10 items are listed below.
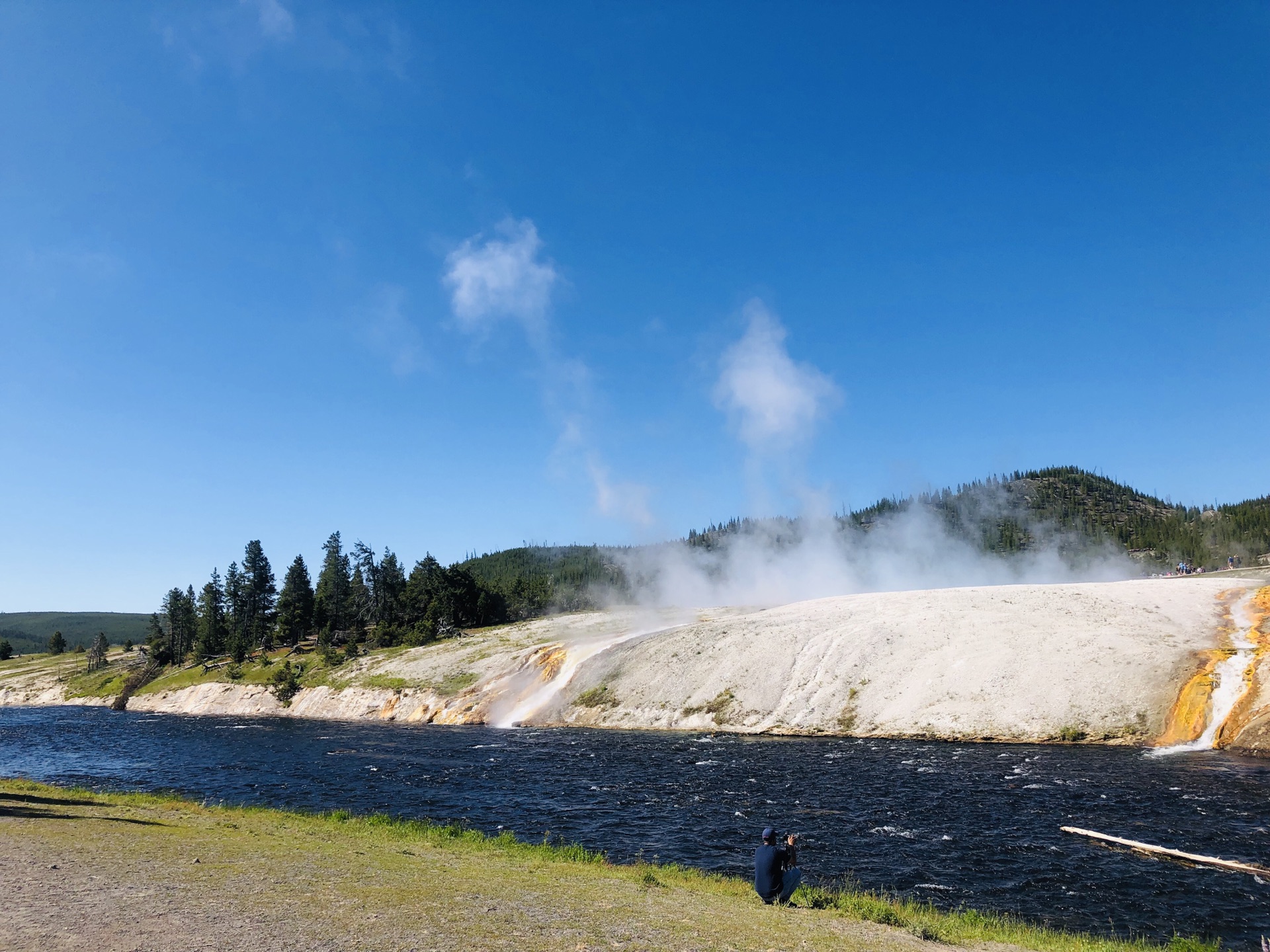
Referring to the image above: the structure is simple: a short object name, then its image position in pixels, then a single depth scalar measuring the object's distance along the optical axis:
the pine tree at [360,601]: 136.12
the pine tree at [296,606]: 128.50
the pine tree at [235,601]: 140.12
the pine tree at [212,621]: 130.38
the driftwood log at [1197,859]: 20.69
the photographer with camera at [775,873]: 17.06
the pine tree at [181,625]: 136.12
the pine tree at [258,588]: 141.38
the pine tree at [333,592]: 134.62
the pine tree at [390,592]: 136.38
